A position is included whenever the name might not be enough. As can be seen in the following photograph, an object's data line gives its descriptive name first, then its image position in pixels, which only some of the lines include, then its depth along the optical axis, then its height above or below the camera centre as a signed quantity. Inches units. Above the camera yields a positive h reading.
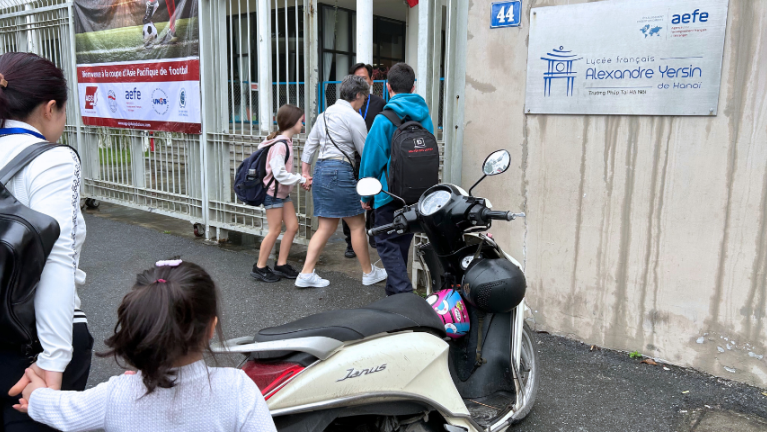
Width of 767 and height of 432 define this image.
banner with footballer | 262.5 +23.4
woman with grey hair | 196.7 -15.8
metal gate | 189.3 -3.6
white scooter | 76.7 -34.0
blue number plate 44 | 158.6 +27.7
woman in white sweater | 66.2 -11.1
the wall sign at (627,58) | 134.4 +14.7
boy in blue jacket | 169.8 -11.9
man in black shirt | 232.4 +5.3
